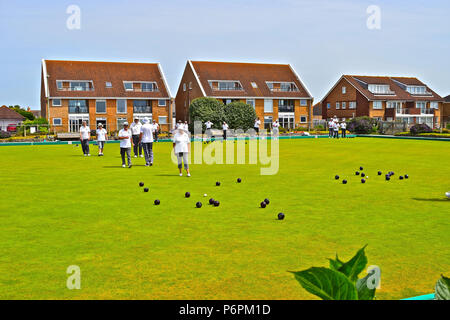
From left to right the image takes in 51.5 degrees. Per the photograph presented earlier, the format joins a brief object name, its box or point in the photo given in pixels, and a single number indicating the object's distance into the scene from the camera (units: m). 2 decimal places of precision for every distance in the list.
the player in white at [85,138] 26.50
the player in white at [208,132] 42.88
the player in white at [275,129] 51.78
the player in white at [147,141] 20.47
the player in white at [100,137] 26.72
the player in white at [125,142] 19.41
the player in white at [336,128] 47.62
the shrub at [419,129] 49.26
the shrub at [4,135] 47.88
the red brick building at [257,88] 66.56
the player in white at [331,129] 48.28
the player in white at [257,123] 51.38
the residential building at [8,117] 94.64
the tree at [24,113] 107.44
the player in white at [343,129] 47.24
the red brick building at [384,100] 74.75
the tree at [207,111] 54.62
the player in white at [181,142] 15.79
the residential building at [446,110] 86.38
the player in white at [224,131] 43.66
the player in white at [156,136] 45.04
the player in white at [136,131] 23.17
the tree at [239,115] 56.12
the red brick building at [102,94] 60.28
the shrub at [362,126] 55.47
